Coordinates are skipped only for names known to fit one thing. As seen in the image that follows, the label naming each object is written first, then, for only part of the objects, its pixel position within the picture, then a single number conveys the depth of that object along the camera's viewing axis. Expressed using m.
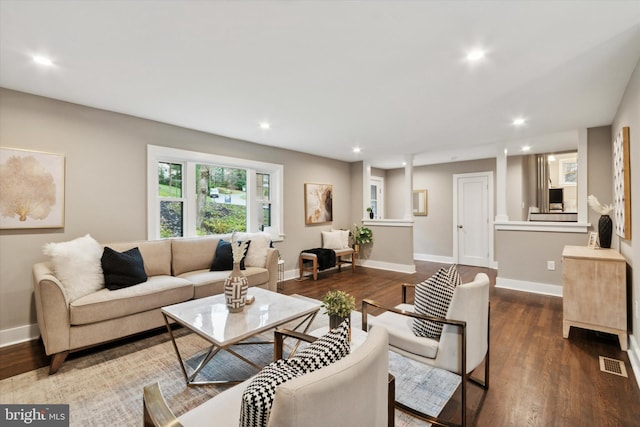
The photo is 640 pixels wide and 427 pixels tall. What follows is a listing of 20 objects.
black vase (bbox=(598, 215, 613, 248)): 3.29
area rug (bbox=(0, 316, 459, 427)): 1.82
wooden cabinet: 2.62
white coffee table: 1.88
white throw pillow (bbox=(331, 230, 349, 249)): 6.08
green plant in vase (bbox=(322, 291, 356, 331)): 1.81
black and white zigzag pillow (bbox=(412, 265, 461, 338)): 1.82
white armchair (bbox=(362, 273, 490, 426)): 1.67
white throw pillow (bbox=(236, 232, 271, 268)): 3.93
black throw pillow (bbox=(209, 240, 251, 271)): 3.66
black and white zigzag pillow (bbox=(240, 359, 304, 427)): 0.84
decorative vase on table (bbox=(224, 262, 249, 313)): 2.21
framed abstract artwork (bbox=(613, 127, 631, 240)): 2.65
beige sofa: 2.25
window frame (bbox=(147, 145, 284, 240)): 3.68
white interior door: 6.45
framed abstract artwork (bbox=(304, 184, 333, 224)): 5.80
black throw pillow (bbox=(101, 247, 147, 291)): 2.75
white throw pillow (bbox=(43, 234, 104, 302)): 2.51
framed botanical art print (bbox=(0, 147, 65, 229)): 2.69
